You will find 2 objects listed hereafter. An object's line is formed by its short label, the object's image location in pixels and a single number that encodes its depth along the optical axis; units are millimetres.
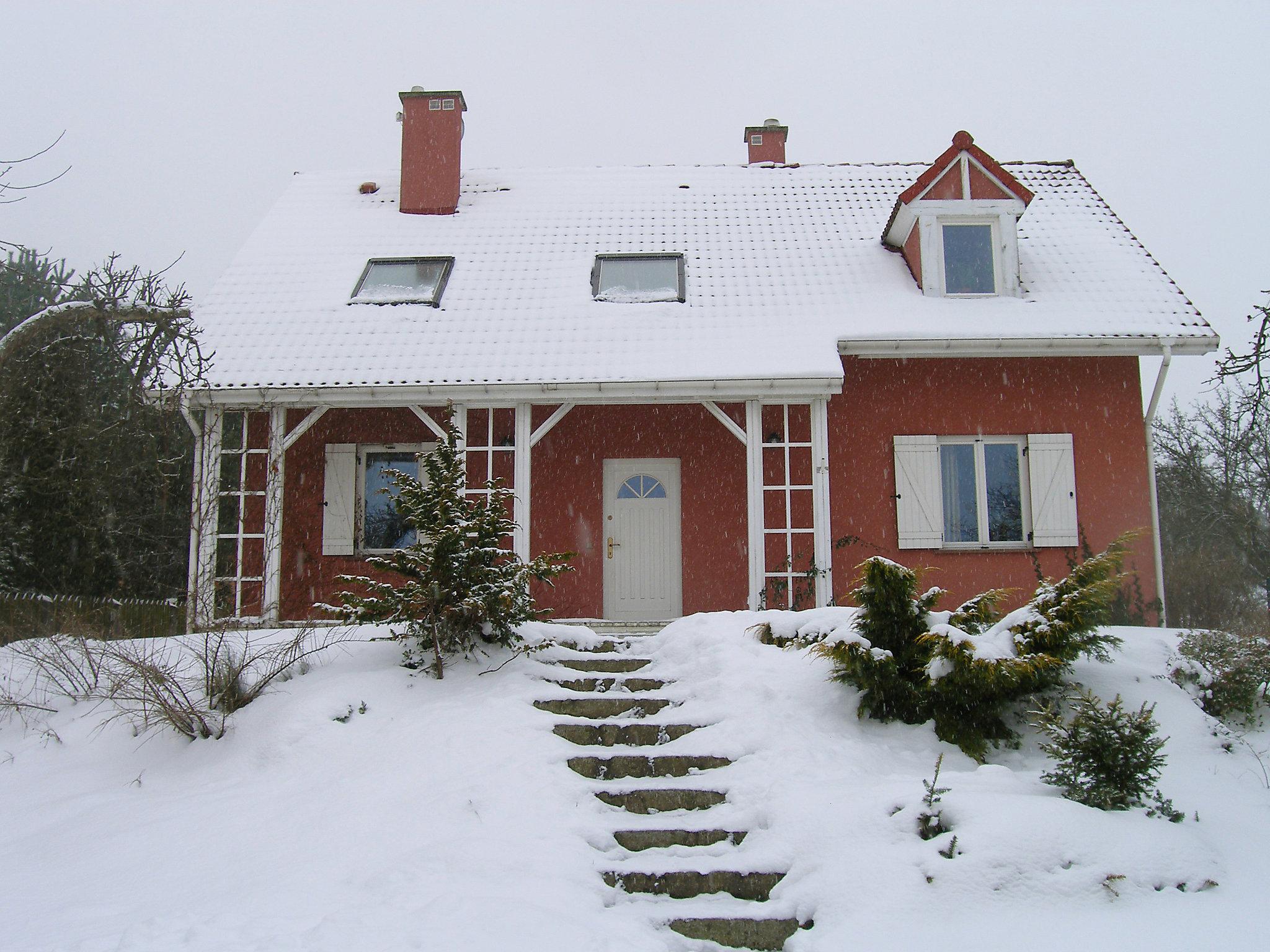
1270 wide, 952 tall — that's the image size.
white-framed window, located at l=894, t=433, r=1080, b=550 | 10016
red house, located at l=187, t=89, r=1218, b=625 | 9484
